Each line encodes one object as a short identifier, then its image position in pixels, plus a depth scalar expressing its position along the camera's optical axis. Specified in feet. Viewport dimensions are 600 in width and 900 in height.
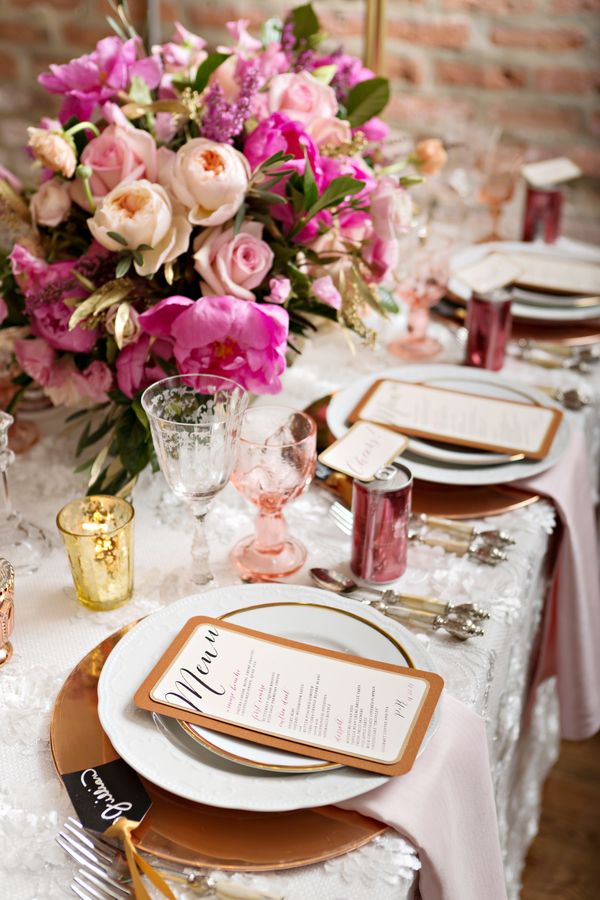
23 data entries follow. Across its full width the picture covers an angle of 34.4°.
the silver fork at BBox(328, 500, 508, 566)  3.44
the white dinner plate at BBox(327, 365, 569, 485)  3.77
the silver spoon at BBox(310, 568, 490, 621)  3.14
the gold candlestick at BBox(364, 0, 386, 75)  6.01
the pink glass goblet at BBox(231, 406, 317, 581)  3.19
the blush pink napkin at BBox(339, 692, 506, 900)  2.39
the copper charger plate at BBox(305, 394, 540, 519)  3.67
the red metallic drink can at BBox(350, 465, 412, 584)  3.18
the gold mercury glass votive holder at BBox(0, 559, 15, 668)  2.85
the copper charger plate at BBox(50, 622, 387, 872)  2.25
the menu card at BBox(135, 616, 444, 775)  2.48
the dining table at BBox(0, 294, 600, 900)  2.31
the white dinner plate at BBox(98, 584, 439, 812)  2.34
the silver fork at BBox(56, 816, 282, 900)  2.19
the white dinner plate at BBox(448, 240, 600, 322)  5.29
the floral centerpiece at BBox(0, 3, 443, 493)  3.46
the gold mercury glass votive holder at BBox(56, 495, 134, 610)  3.06
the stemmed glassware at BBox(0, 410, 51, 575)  3.38
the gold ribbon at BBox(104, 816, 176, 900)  2.17
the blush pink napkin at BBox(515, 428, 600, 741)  3.94
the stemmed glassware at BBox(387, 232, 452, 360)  4.94
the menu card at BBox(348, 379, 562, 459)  3.96
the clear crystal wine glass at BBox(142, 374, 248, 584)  3.01
